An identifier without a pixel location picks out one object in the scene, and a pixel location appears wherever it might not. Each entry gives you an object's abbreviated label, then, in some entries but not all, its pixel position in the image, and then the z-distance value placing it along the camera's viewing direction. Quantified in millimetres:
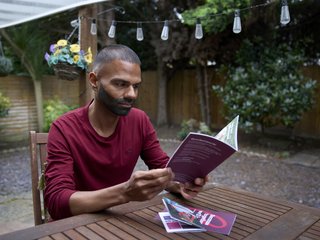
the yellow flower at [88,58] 3062
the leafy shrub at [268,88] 5664
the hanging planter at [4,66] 5125
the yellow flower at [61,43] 2949
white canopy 3197
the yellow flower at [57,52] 2912
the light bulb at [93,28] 3643
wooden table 1083
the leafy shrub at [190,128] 6593
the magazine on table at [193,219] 1162
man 1268
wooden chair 1658
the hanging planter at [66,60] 2904
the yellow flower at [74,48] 2936
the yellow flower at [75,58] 2942
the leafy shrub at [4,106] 6004
